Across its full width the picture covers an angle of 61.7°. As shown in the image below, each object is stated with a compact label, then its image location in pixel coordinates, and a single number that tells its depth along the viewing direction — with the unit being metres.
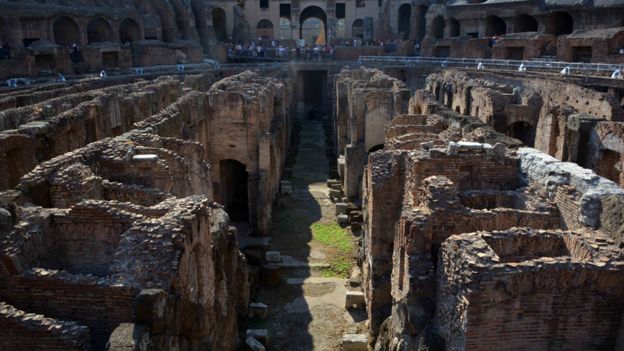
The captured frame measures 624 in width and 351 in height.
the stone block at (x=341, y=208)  16.99
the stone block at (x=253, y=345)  9.74
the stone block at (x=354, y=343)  9.83
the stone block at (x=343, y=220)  16.28
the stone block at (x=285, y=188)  19.19
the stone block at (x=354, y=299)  11.41
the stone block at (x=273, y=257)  13.37
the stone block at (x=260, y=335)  10.03
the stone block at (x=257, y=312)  11.08
